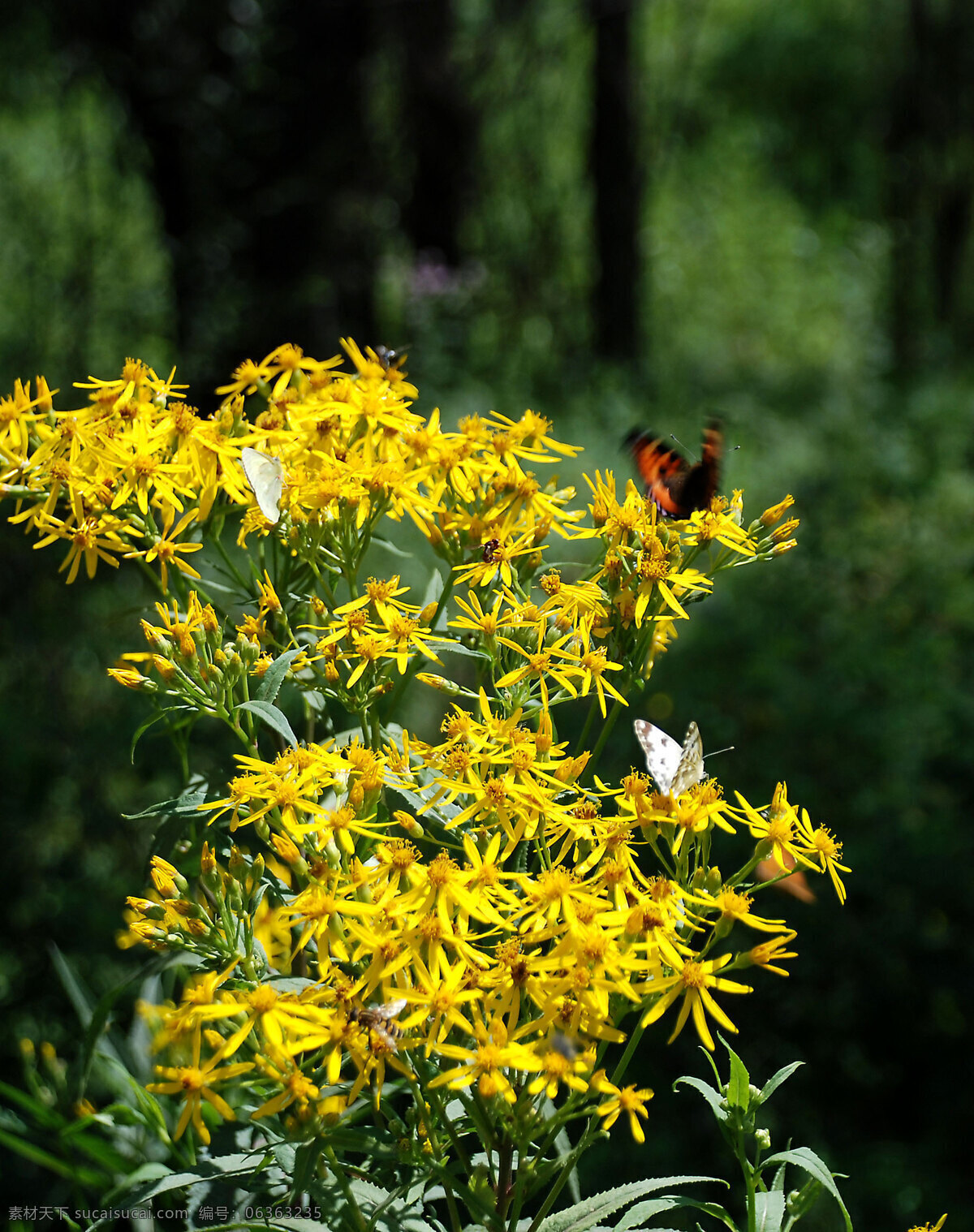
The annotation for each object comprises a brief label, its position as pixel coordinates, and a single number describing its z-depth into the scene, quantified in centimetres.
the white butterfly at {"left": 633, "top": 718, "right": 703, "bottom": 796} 95
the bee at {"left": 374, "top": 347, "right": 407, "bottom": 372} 110
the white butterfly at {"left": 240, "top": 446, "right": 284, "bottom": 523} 98
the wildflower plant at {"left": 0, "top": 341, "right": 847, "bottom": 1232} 91
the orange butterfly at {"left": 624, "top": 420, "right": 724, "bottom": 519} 105
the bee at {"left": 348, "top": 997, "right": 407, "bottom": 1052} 90
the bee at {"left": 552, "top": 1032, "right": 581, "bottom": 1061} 89
